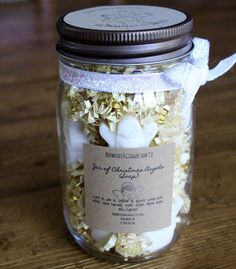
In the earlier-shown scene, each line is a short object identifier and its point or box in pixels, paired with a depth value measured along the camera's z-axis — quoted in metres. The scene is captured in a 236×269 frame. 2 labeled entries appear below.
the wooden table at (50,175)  0.48
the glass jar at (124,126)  0.42
